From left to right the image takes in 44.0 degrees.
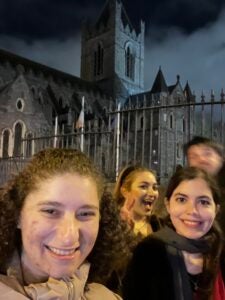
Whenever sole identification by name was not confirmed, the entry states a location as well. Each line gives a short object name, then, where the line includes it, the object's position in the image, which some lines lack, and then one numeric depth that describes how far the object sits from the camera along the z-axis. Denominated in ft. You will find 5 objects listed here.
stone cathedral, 54.51
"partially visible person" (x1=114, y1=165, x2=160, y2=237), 6.77
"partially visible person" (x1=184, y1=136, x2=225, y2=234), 6.92
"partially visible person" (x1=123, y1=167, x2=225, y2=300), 4.43
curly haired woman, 2.77
